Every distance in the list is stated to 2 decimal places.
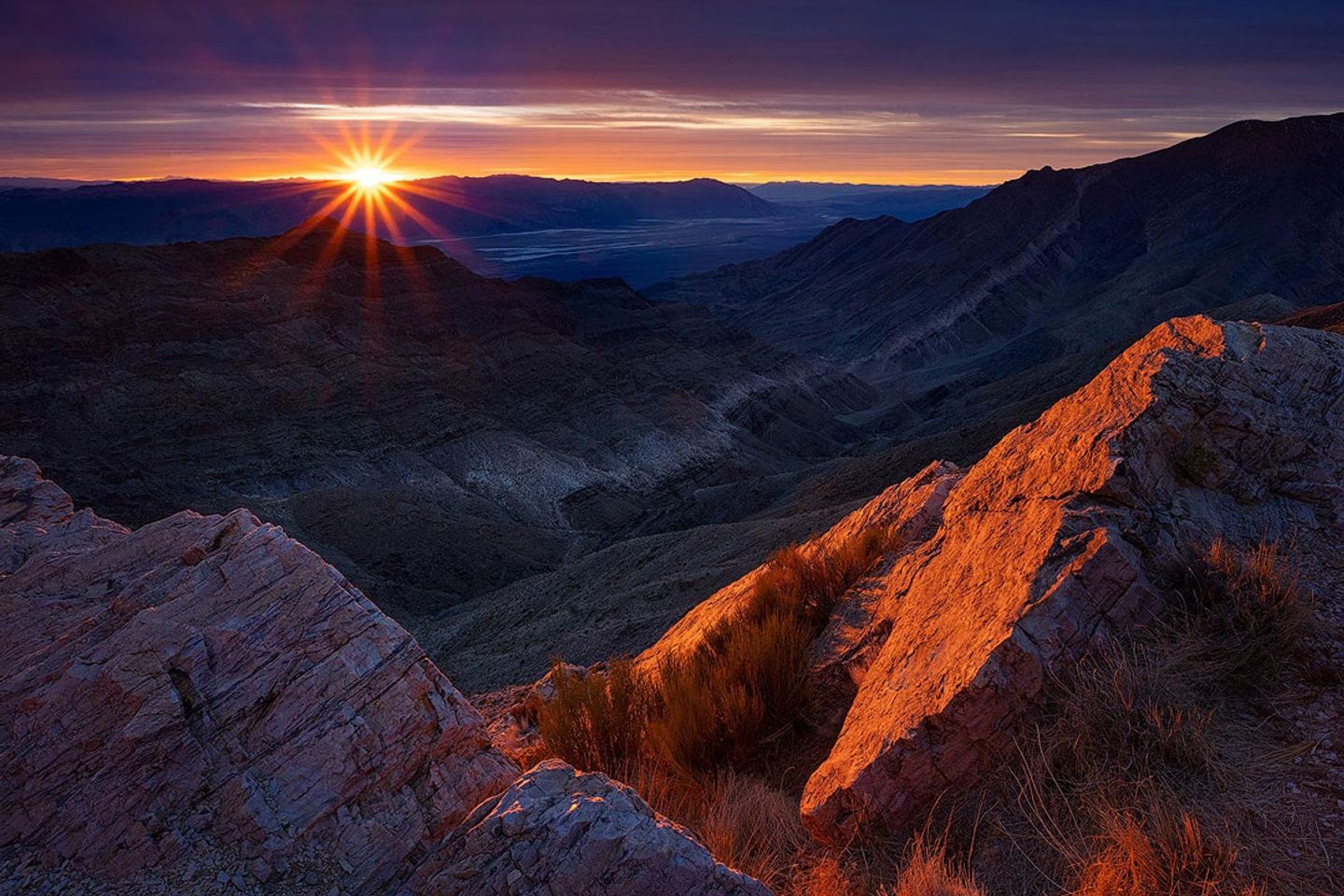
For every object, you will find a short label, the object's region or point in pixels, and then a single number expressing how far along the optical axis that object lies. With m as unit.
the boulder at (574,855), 3.01
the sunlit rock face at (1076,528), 3.80
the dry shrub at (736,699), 4.91
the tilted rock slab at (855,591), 5.59
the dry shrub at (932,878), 3.18
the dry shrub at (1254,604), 3.82
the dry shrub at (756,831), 3.75
